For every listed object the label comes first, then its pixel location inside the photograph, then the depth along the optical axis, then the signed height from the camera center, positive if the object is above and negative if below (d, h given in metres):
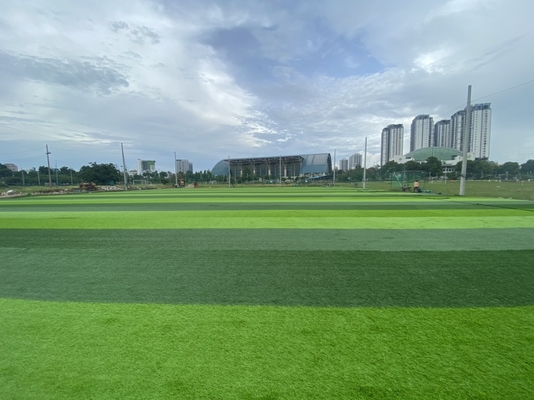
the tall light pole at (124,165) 47.44 +2.38
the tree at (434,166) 80.47 +2.02
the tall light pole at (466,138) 22.02 +2.80
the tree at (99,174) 69.00 +1.27
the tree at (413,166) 86.19 +2.32
